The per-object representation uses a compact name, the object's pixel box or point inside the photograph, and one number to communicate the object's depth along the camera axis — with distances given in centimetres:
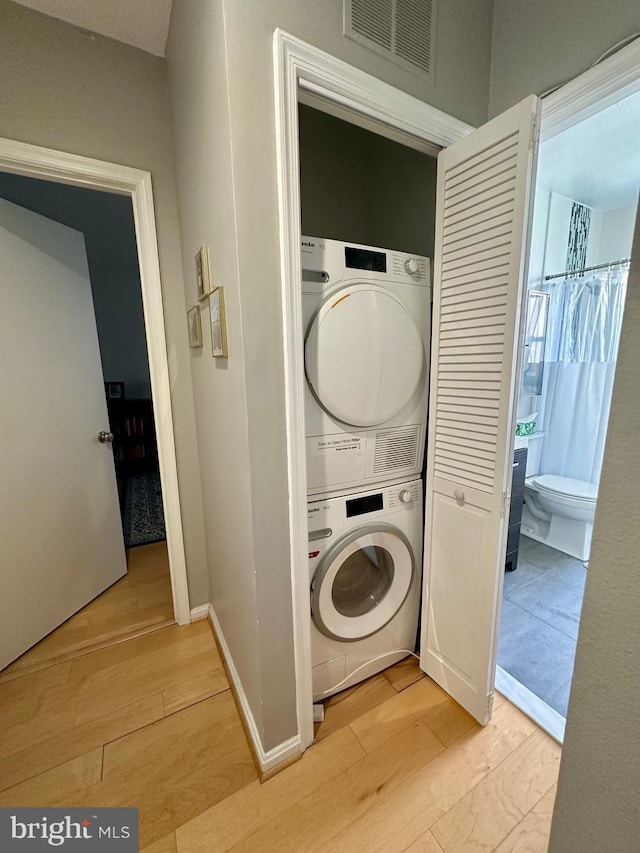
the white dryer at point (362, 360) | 110
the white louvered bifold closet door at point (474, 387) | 100
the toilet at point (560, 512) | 226
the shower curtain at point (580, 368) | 230
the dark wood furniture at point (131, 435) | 376
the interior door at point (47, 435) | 151
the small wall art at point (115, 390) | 384
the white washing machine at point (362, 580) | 122
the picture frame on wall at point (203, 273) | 113
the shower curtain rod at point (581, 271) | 215
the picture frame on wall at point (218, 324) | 99
